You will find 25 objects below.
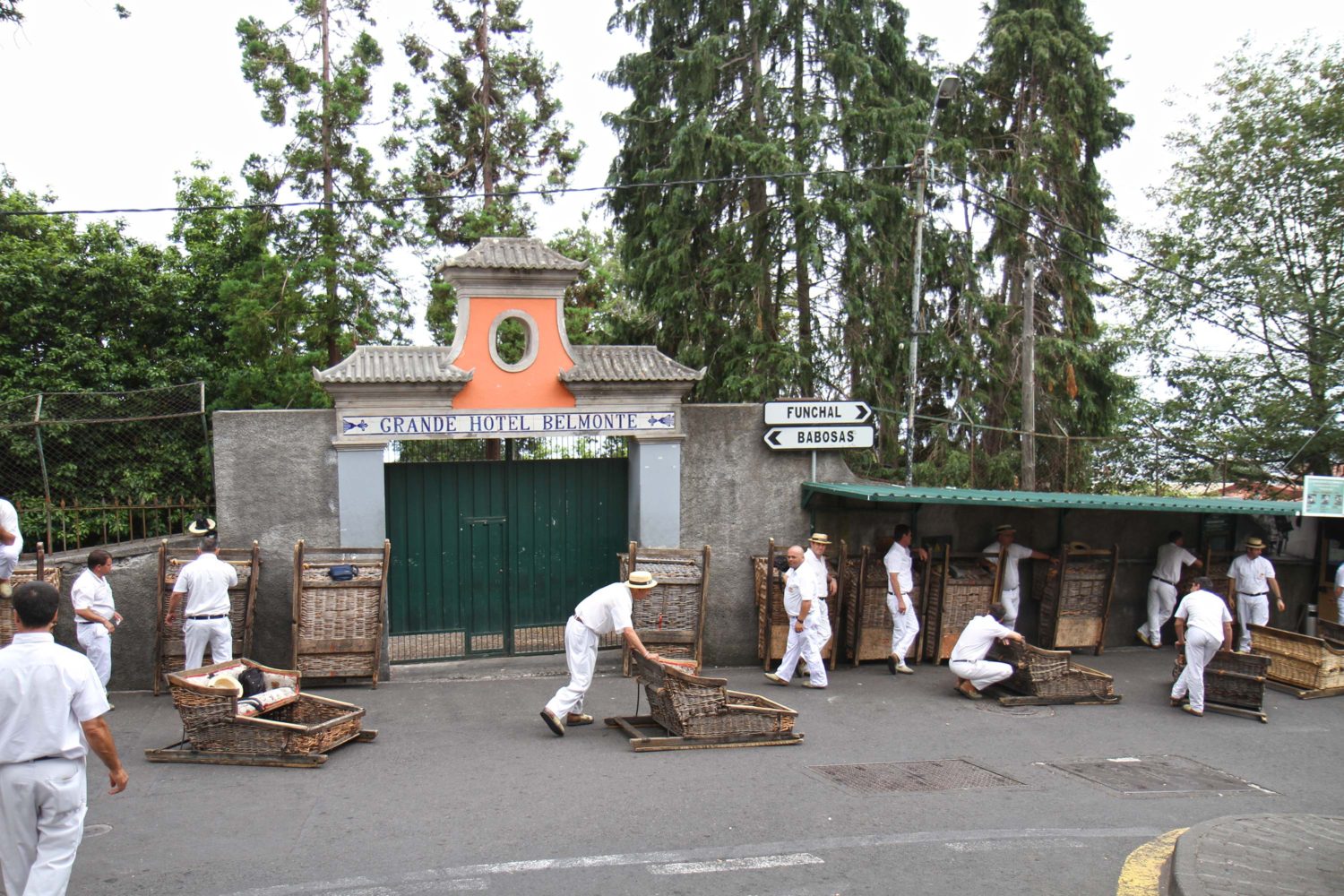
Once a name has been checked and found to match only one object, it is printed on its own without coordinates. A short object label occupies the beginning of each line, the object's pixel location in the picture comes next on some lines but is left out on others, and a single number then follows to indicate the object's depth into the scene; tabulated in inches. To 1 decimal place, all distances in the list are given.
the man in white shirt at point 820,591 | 450.3
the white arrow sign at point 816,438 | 493.4
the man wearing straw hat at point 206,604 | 390.0
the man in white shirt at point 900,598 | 476.4
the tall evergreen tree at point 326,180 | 786.2
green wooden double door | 469.1
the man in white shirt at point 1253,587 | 533.0
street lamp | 507.5
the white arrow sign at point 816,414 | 492.1
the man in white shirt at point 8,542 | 338.3
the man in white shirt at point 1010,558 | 516.4
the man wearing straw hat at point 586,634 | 366.6
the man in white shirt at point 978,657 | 438.0
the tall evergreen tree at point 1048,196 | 828.0
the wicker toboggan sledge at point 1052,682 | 438.6
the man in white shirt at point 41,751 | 191.2
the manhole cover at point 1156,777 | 332.8
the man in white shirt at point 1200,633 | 428.5
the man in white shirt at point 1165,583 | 547.2
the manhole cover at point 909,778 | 319.6
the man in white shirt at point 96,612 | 385.4
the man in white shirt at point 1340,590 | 536.0
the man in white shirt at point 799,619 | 442.3
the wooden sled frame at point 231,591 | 411.8
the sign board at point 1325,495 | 470.6
